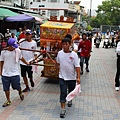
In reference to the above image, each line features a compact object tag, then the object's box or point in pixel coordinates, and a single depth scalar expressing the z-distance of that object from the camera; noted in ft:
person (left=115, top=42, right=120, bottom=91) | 25.55
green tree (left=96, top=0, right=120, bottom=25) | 168.53
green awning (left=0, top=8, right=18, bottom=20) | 58.16
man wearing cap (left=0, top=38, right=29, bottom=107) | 19.61
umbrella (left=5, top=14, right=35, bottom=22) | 58.74
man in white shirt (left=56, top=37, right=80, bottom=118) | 18.20
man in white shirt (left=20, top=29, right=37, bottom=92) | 24.17
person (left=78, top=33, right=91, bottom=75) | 33.81
